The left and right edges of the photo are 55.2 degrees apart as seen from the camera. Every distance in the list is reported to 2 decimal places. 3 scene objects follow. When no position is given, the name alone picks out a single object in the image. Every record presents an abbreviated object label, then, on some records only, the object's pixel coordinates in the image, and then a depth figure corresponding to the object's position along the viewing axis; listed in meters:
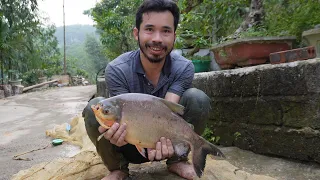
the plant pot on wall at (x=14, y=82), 16.44
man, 2.15
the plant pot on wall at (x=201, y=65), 4.36
